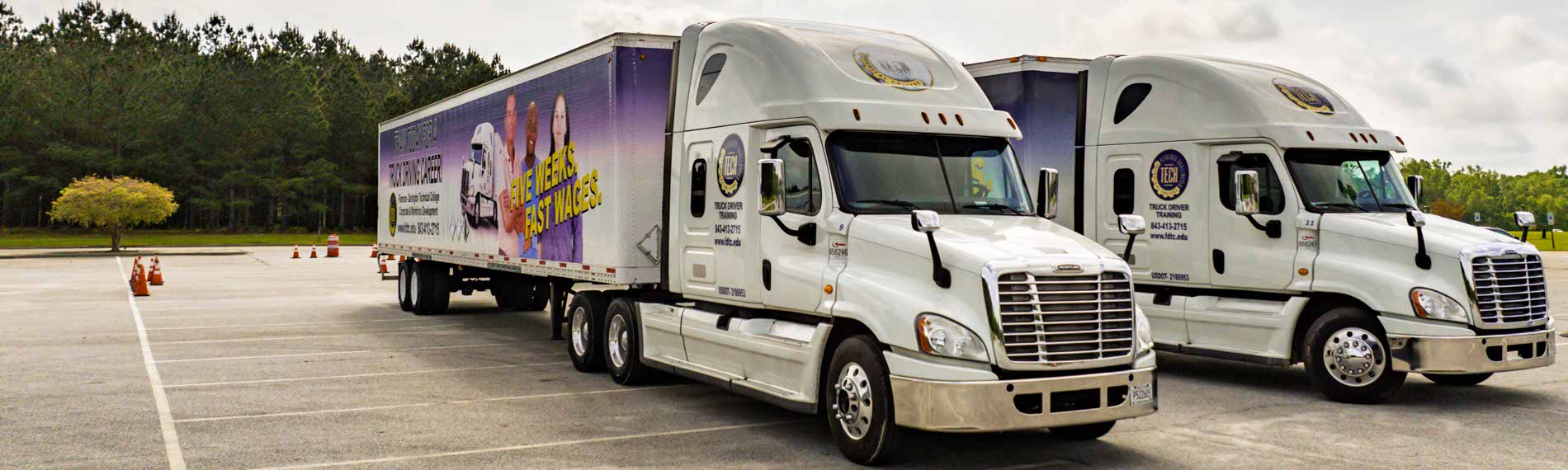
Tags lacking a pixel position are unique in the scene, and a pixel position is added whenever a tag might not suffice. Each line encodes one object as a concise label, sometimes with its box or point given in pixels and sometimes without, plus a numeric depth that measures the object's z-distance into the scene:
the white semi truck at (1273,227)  9.43
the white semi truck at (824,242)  6.86
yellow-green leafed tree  46.53
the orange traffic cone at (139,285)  22.66
